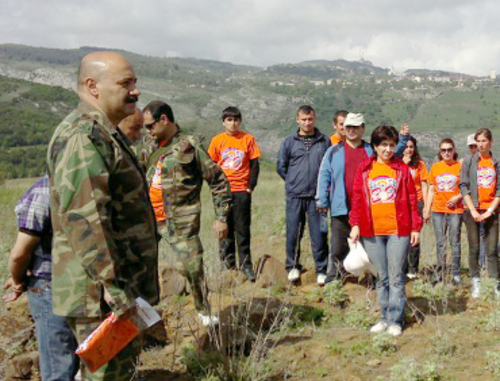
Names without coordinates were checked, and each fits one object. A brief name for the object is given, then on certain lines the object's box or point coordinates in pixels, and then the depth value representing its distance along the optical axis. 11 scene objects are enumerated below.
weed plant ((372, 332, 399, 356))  4.30
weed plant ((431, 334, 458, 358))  4.20
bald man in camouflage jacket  2.26
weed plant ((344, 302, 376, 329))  4.98
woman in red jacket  4.69
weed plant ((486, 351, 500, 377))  3.72
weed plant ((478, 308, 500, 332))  4.73
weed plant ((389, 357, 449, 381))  3.55
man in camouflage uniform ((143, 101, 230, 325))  4.43
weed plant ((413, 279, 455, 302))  5.48
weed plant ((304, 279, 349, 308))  5.60
